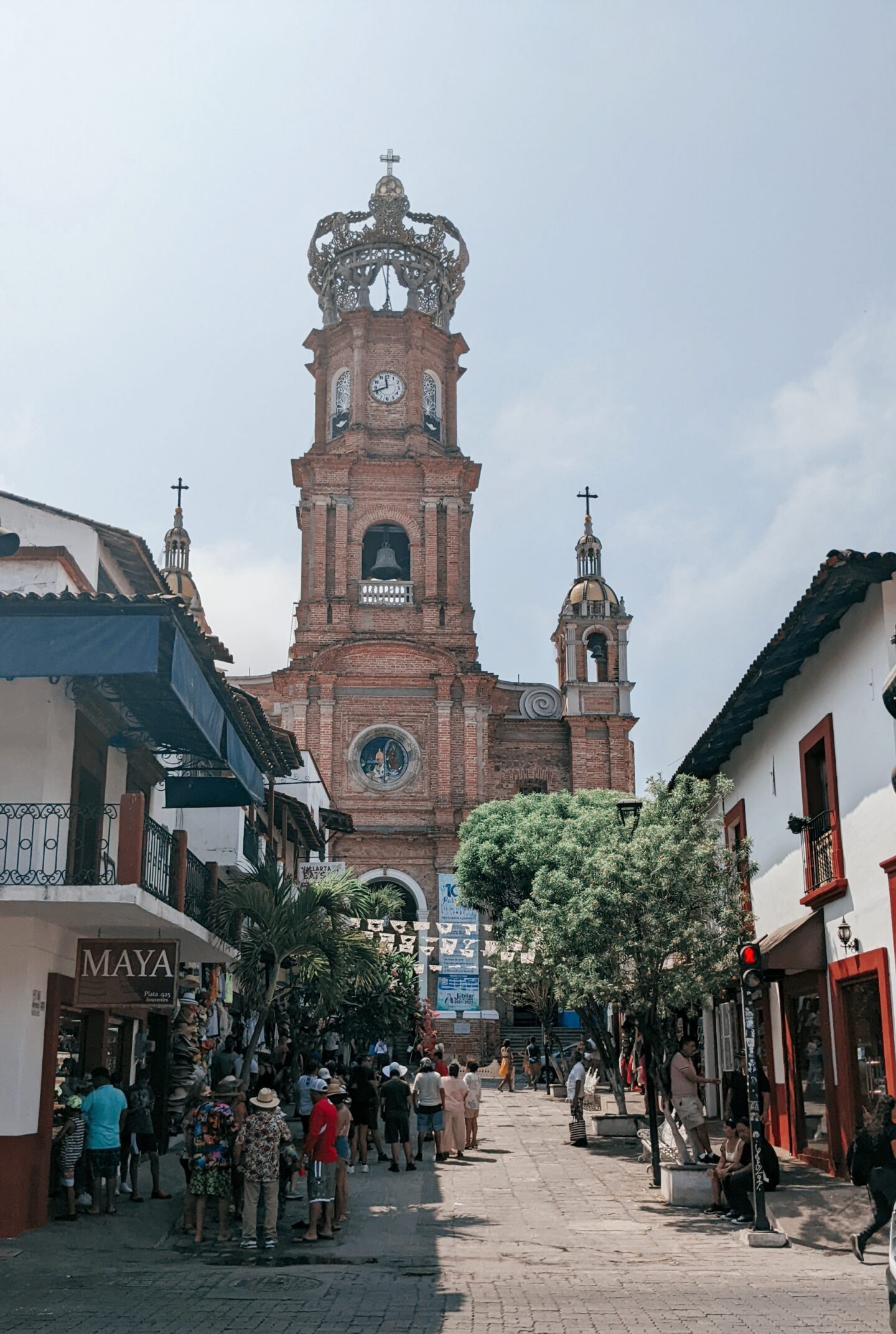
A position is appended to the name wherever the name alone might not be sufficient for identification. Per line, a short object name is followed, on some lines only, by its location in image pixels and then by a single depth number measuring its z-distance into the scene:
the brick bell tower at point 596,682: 47.44
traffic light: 13.68
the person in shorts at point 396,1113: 19.08
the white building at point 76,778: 13.54
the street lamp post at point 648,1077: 16.77
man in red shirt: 13.80
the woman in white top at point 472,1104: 21.25
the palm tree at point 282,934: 19.56
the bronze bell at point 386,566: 47.97
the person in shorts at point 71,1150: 14.62
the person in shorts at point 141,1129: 16.06
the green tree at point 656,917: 17.23
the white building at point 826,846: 14.77
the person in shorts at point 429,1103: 20.70
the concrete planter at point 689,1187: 15.51
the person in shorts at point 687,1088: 16.53
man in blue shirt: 14.88
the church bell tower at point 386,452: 47.31
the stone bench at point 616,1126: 22.70
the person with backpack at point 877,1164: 11.59
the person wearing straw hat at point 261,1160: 13.30
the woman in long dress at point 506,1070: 34.50
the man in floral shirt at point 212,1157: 13.57
